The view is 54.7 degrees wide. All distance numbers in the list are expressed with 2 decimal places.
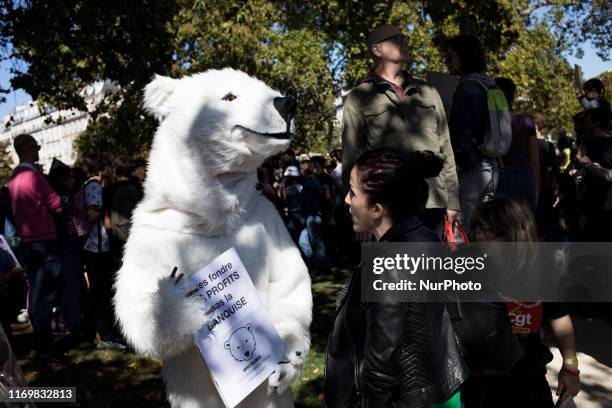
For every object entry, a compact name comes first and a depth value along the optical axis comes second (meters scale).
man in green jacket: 3.58
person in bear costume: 2.51
